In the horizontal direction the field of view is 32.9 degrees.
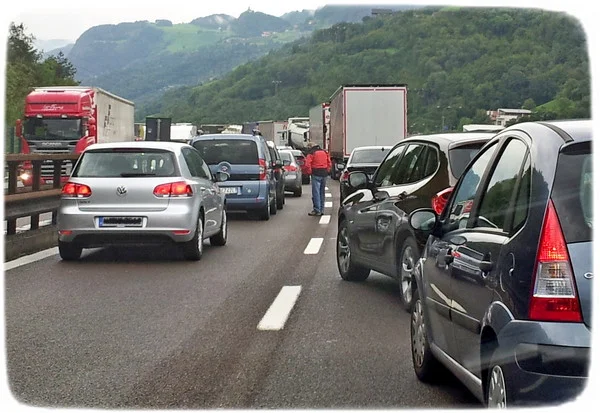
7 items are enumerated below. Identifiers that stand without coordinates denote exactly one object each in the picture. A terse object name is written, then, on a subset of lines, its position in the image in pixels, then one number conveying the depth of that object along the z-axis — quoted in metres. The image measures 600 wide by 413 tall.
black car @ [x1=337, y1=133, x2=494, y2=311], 8.71
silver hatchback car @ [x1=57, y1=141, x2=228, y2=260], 12.49
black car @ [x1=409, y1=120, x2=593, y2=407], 3.68
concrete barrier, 13.03
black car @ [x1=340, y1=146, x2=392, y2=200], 26.17
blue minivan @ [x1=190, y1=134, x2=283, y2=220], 20.70
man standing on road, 22.20
